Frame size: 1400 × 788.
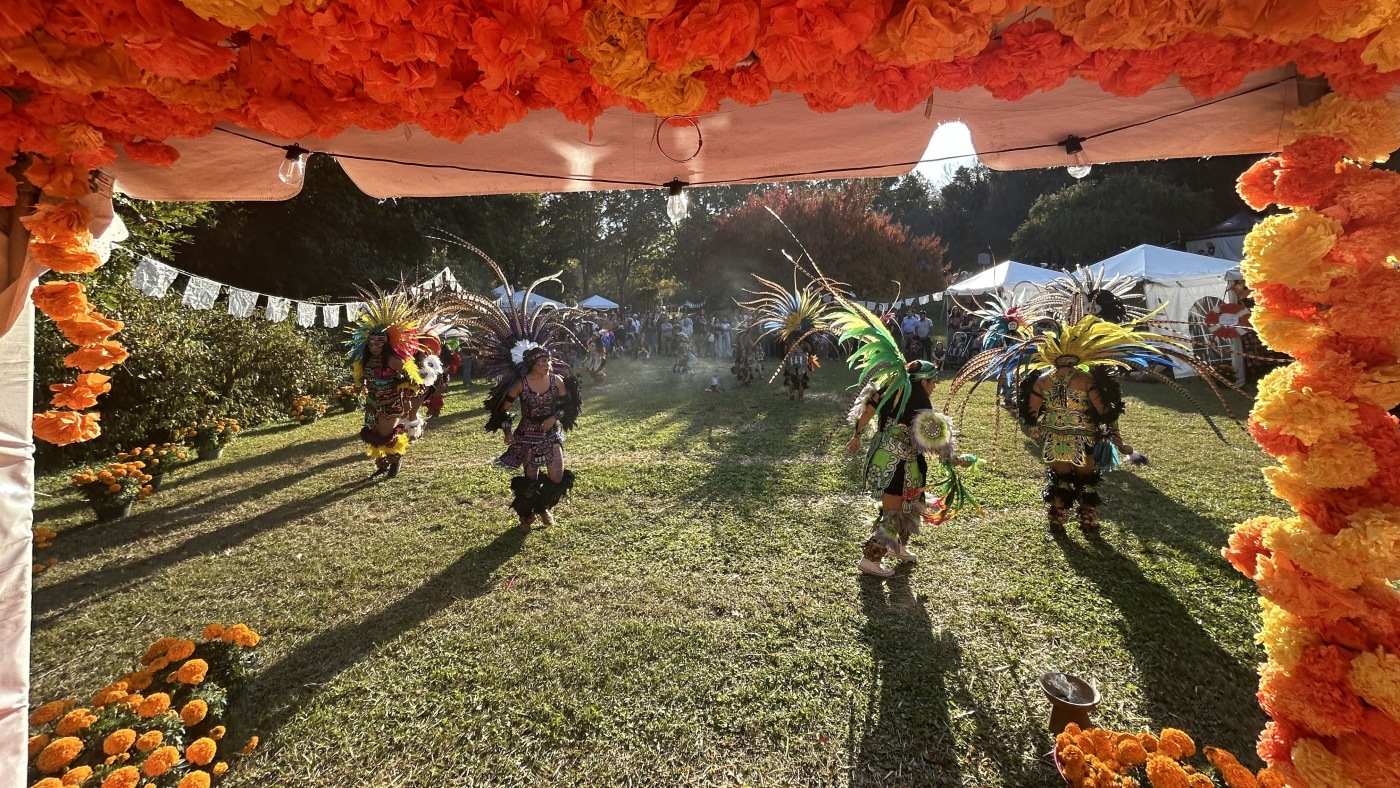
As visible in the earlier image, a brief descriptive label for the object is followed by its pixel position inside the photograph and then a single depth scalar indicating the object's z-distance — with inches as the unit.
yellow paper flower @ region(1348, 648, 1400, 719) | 74.4
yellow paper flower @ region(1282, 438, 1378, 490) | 79.5
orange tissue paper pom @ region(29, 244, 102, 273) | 94.4
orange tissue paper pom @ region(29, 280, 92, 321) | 102.5
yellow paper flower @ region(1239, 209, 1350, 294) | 80.2
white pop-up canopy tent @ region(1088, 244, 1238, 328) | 533.0
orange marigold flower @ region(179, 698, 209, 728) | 111.7
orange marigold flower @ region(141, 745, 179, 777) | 95.5
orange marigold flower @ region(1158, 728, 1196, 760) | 96.3
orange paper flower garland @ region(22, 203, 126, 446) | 94.5
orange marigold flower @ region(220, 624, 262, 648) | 133.3
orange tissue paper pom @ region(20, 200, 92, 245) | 92.7
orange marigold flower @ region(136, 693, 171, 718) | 106.3
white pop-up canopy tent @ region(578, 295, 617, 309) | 1000.2
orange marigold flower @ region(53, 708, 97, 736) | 100.9
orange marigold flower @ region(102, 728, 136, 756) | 97.3
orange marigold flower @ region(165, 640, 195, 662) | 122.2
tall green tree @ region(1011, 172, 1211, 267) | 1101.7
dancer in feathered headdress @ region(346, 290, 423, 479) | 303.3
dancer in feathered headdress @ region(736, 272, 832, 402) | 420.5
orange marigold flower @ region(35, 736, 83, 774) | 95.0
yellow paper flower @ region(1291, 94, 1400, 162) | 82.6
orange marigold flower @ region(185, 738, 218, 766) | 103.7
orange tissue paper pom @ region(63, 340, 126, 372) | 107.4
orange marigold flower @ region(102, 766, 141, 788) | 90.9
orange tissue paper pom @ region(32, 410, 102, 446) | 106.6
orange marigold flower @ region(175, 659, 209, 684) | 115.2
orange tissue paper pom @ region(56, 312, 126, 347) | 105.9
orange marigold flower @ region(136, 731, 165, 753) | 99.9
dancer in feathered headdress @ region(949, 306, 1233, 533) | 202.8
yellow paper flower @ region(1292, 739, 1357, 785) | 78.8
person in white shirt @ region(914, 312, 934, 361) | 682.2
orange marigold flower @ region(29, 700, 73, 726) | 107.3
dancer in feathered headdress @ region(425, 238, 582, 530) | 227.0
